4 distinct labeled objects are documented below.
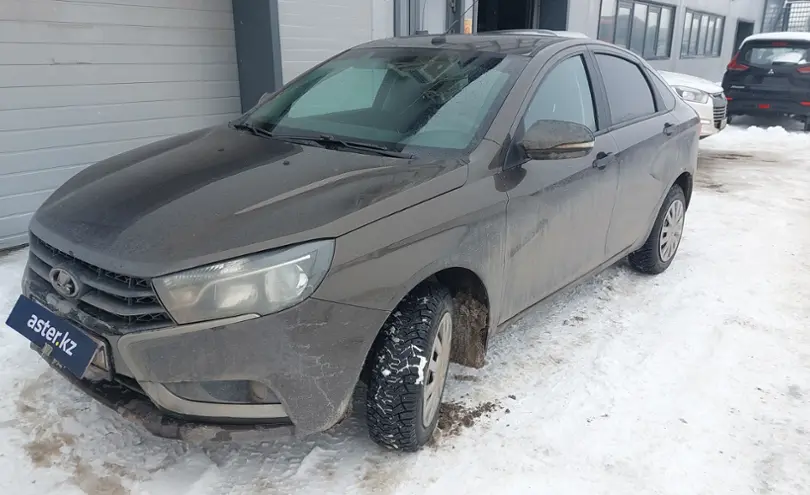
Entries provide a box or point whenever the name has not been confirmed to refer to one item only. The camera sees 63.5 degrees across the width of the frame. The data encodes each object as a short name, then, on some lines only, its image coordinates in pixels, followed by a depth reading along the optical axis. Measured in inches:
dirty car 84.4
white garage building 194.4
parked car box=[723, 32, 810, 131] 471.8
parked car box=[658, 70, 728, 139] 363.3
